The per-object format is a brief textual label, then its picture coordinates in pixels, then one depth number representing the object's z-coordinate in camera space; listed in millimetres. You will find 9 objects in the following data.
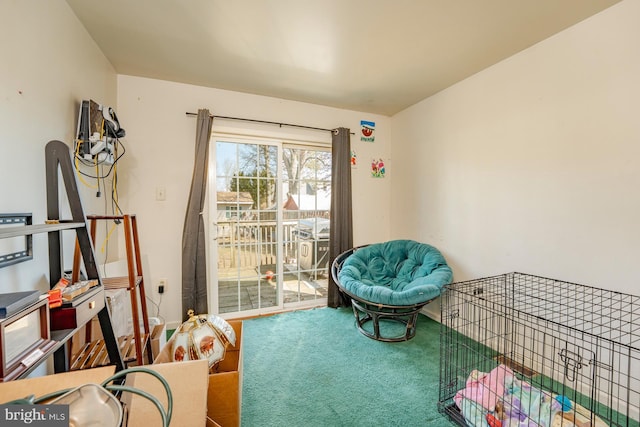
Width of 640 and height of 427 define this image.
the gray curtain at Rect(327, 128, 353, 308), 3059
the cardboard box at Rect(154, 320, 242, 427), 1169
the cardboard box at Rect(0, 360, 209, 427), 765
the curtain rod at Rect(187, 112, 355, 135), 2615
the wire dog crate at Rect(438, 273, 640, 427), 1365
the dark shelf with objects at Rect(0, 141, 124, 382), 910
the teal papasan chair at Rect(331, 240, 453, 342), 2180
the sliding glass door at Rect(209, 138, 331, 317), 2768
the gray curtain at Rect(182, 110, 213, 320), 2486
